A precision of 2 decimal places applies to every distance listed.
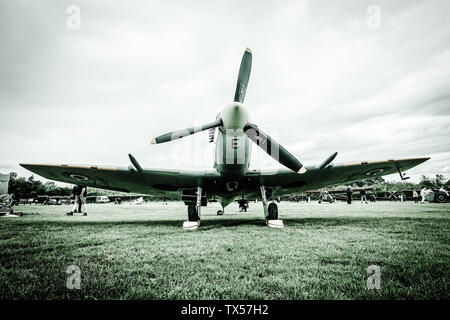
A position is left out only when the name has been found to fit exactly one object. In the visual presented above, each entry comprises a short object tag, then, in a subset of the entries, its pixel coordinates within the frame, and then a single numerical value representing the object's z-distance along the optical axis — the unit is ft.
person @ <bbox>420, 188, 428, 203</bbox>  81.57
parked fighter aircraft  24.23
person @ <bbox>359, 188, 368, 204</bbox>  90.78
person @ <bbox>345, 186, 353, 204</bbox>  87.28
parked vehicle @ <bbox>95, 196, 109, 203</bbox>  181.63
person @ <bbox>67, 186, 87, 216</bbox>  47.32
